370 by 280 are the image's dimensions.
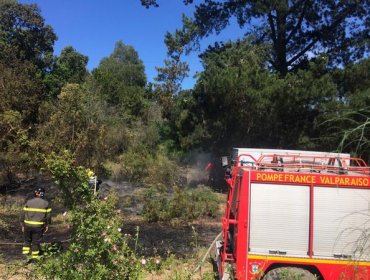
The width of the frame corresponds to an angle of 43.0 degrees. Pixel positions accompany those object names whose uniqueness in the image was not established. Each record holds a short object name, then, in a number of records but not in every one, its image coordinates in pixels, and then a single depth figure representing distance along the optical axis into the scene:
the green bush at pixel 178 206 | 17.47
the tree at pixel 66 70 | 41.72
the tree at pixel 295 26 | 24.80
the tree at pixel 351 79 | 21.12
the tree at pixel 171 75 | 43.34
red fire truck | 6.69
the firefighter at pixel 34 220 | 10.48
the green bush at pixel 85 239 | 4.04
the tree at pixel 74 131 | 23.19
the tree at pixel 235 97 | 21.67
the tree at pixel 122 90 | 38.91
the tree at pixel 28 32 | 43.75
